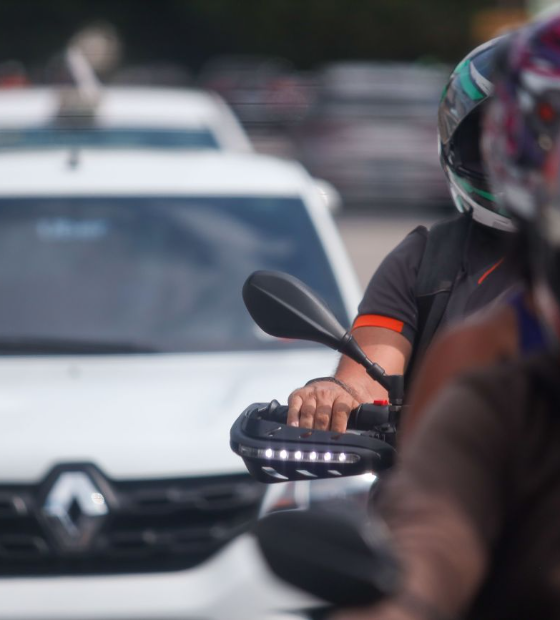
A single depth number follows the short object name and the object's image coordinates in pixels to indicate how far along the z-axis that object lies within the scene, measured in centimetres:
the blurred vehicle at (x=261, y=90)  6201
